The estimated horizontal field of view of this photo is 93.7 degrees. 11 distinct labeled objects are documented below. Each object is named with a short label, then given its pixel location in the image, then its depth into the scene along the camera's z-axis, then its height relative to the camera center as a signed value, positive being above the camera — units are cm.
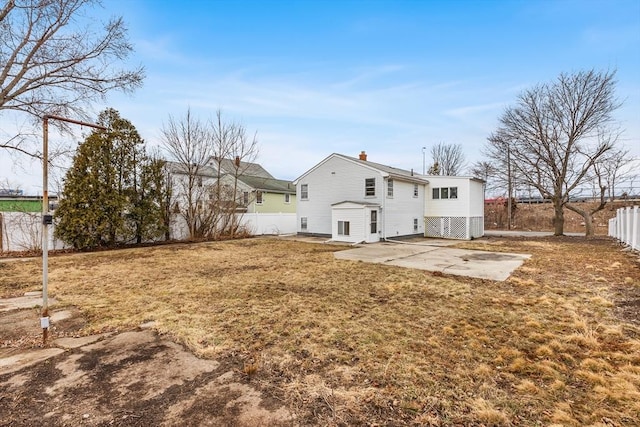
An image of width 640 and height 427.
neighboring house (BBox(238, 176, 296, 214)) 2346 +173
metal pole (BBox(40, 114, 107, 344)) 351 -6
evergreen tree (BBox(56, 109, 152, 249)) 1236 +122
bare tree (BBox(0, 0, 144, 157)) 936 +545
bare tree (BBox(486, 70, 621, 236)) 1762 +508
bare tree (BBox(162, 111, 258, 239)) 1708 +280
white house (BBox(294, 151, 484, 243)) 1642 +70
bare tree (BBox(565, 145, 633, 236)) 1758 +259
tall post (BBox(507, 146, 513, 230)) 1983 +280
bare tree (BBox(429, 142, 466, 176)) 3912 +722
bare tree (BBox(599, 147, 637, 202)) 1755 +280
